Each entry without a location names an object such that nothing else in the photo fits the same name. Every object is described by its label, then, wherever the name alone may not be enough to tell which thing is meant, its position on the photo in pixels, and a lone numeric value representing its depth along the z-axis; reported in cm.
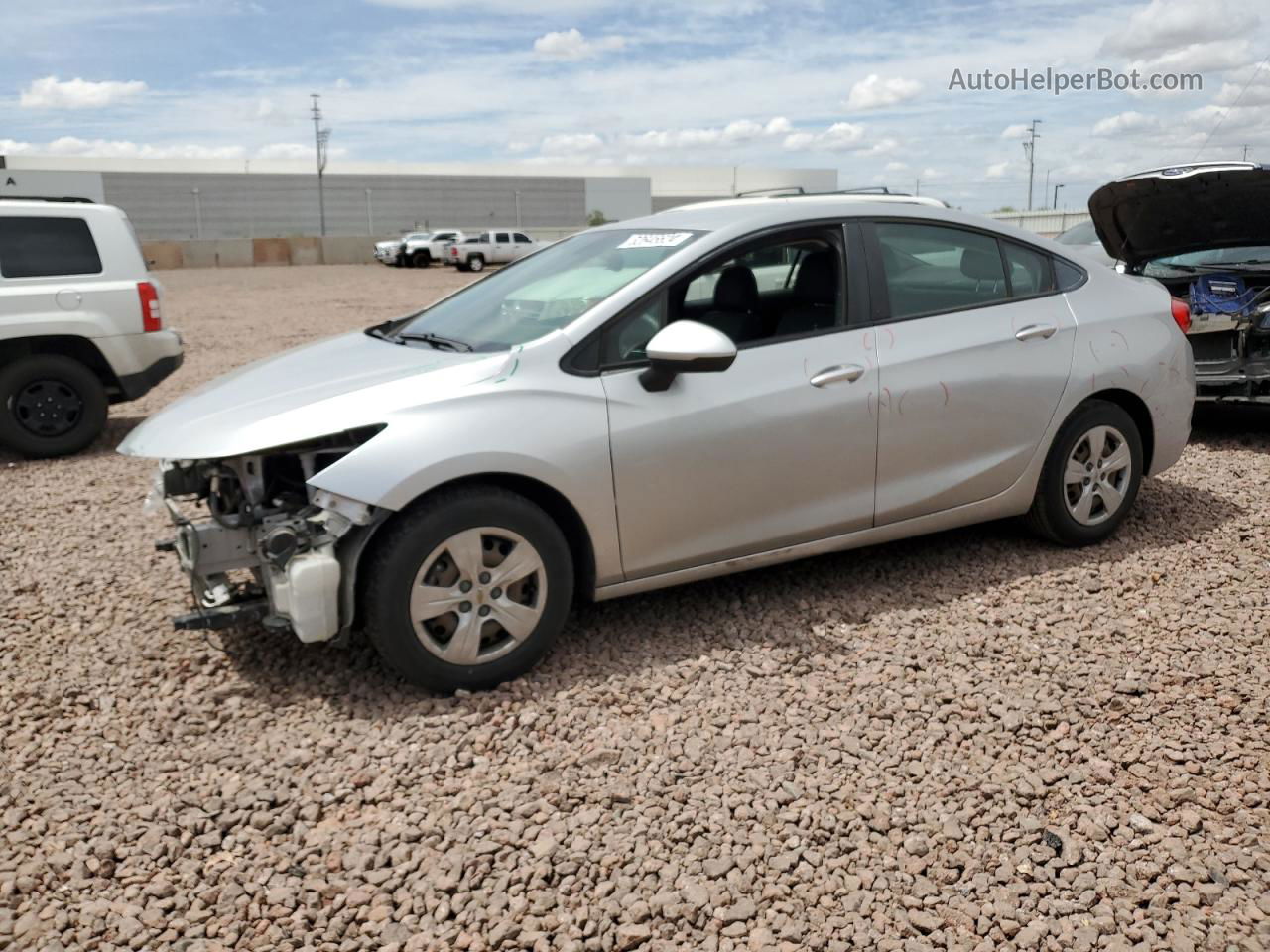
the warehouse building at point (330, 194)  7881
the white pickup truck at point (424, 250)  4534
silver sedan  377
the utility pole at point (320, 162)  8182
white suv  821
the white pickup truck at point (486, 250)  4272
